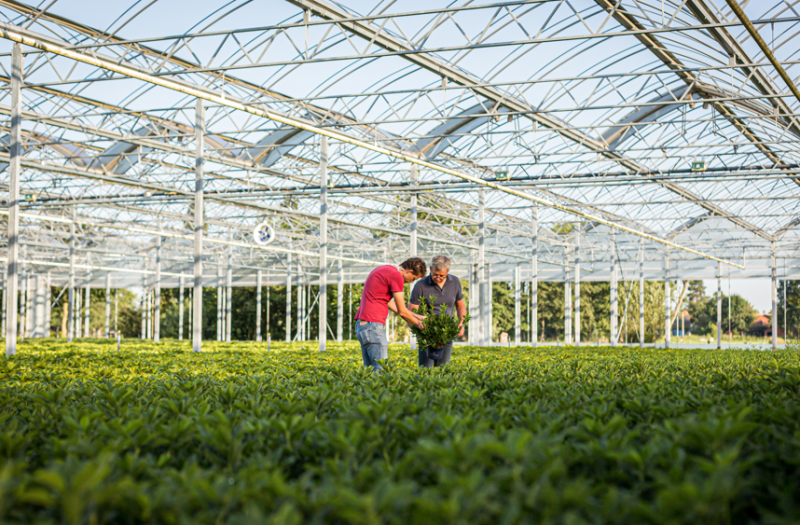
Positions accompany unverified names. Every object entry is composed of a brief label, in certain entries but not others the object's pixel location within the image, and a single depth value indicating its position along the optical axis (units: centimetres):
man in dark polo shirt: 733
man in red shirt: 684
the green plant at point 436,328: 702
